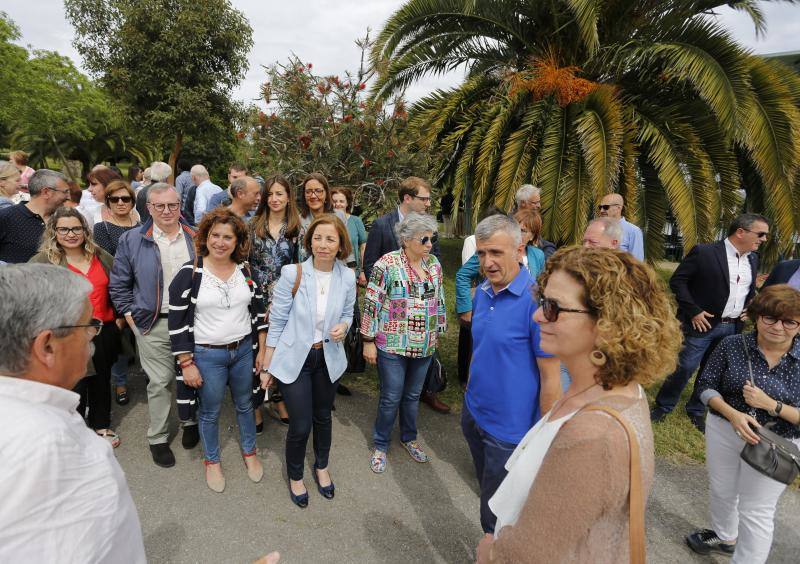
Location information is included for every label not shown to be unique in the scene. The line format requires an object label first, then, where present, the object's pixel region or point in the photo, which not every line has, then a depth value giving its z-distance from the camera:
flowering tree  5.88
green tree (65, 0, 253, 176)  12.04
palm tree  6.25
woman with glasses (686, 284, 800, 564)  2.29
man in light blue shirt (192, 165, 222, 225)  6.43
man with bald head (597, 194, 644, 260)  4.58
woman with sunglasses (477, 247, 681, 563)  1.01
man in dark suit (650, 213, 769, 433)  3.95
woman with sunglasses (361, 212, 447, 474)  3.11
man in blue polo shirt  2.14
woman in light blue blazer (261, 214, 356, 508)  2.76
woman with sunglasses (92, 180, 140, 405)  3.93
